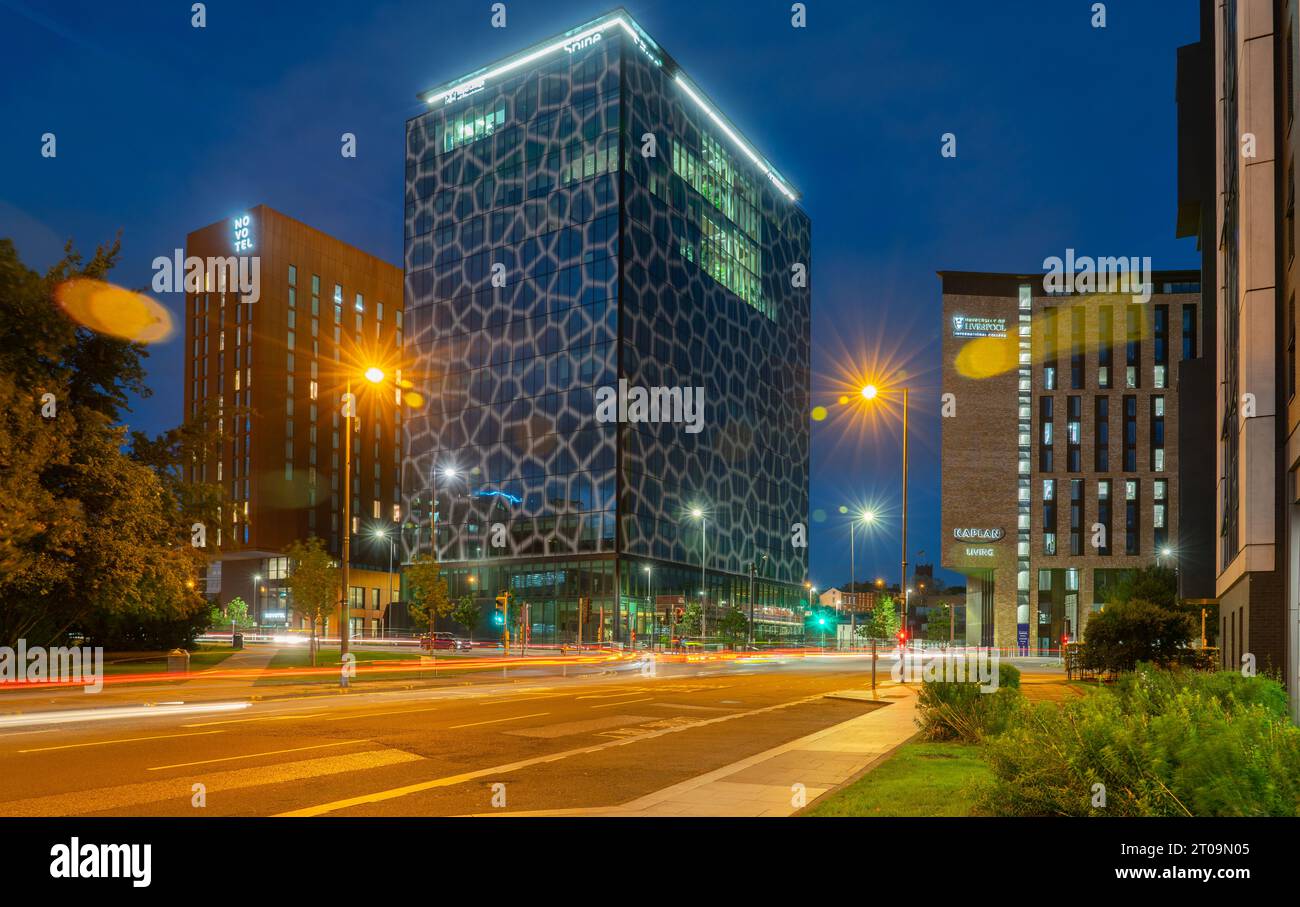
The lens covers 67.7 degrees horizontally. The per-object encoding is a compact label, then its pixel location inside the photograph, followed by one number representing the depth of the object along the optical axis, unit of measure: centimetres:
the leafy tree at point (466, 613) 7819
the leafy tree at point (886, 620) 8610
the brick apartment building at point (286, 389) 12038
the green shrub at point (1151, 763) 712
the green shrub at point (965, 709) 1581
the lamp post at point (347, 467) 2603
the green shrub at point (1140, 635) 3253
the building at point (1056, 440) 9762
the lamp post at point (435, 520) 9569
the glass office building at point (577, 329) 8969
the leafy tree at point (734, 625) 8581
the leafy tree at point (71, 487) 2745
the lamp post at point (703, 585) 8656
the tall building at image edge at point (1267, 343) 2061
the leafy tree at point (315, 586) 5269
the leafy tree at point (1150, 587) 5222
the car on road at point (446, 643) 5976
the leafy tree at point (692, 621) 8530
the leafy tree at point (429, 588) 6197
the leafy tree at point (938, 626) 11312
